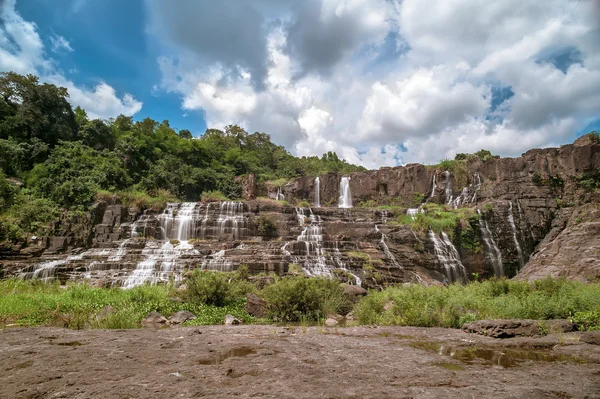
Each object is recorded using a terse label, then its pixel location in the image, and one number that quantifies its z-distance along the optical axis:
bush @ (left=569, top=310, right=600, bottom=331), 6.77
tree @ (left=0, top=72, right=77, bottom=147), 27.75
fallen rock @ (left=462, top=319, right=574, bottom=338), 6.50
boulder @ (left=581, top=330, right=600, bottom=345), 5.53
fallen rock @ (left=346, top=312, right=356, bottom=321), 10.65
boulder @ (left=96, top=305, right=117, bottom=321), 7.82
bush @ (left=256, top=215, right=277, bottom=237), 23.66
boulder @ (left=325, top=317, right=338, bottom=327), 9.27
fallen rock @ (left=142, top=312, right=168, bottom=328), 8.69
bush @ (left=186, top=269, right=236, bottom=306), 11.06
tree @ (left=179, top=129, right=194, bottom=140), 51.88
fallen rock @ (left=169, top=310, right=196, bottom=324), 9.15
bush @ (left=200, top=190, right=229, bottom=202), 32.48
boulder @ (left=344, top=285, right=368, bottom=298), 13.27
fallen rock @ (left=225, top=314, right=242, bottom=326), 9.06
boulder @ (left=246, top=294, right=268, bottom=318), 10.34
